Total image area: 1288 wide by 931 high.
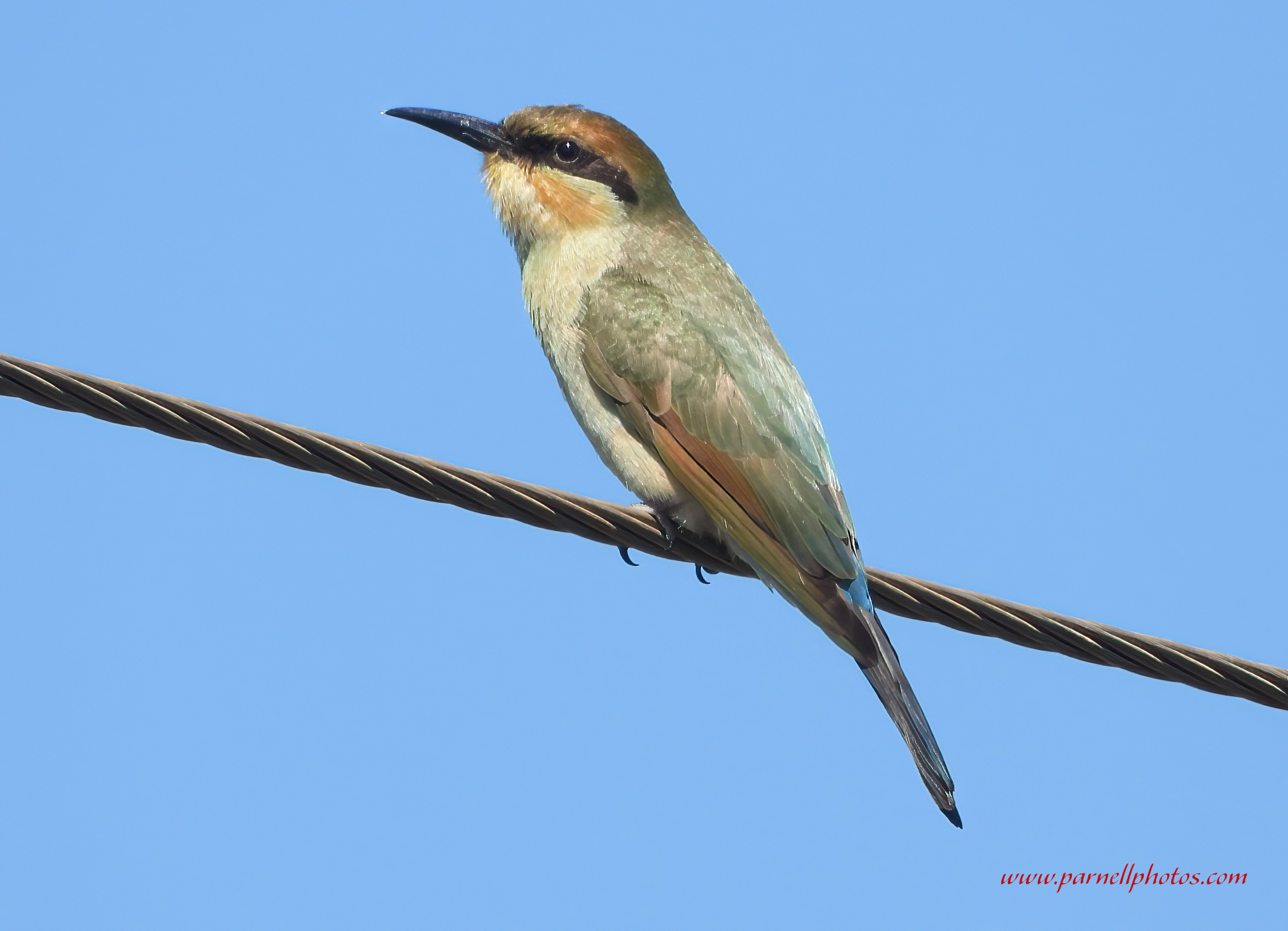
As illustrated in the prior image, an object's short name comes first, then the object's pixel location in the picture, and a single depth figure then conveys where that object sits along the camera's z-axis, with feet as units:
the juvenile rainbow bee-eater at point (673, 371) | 26.61
